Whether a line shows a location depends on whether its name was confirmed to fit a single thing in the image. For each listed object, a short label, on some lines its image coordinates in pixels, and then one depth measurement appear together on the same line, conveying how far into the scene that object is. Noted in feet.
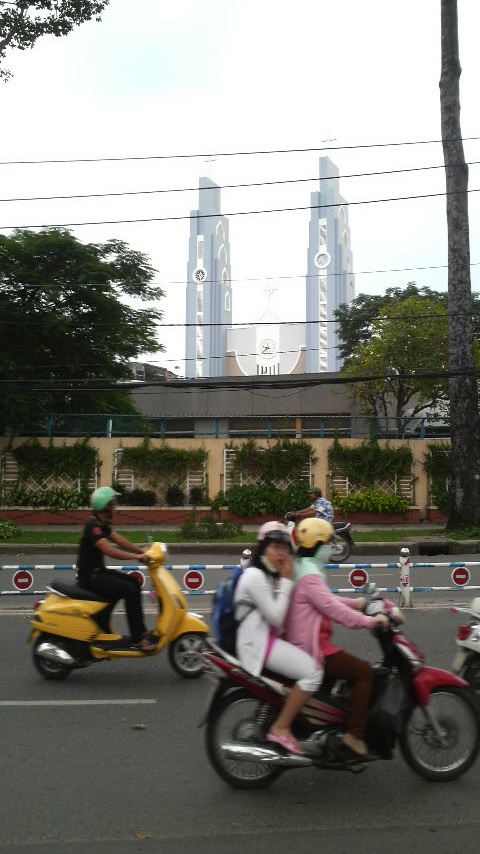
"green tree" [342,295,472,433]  107.04
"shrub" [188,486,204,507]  80.43
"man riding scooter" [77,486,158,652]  22.34
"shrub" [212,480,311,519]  78.64
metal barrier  31.14
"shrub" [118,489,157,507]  79.97
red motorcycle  14.40
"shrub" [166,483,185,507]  79.92
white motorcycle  19.48
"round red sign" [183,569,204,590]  31.99
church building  246.27
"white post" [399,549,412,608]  31.32
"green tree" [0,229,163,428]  75.00
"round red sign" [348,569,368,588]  32.19
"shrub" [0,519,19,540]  65.91
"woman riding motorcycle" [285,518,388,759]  14.29
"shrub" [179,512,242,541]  63.98
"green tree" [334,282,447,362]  134.40
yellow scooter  22.22
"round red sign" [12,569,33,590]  33.02
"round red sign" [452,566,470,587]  32.07
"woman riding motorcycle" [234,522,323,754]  14.23
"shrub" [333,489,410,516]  78.54
